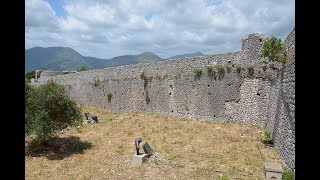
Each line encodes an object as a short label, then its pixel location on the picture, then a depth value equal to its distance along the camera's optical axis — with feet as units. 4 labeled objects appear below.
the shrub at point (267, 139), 34.31
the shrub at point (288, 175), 22.25
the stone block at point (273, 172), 22.71
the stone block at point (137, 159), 30.22
